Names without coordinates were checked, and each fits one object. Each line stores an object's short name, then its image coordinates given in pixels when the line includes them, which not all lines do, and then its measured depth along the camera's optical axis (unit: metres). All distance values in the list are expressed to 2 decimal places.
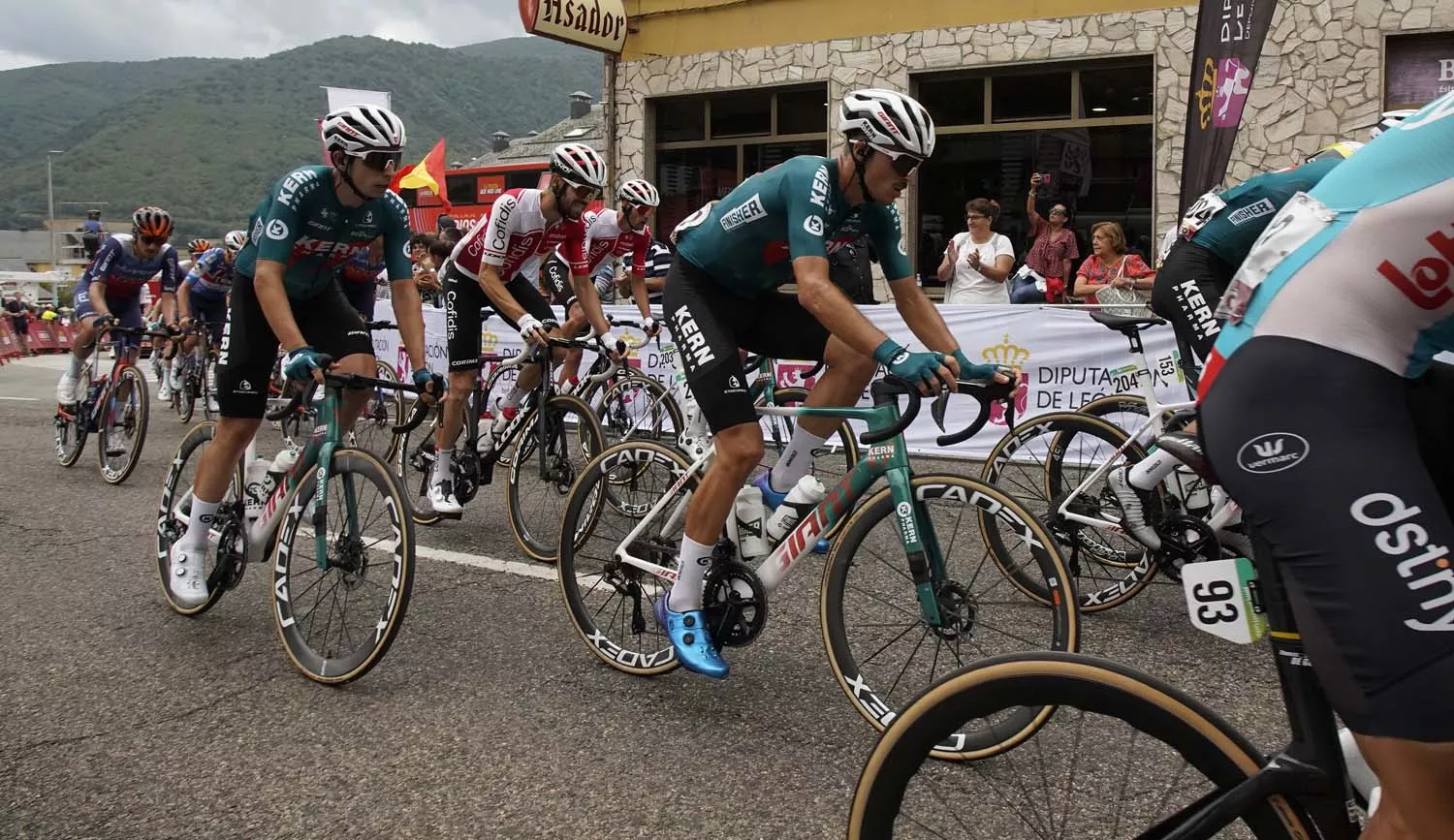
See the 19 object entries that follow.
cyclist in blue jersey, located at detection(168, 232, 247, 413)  10.27
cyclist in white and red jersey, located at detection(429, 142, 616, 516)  6.38
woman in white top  10.80
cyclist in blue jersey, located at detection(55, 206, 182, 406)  8.76
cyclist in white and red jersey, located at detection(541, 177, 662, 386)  8.21
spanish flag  22.00
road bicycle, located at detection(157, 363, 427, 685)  3.90
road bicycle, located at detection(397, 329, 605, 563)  6.02
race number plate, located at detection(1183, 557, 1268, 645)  1.74
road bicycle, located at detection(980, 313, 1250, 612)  4.37
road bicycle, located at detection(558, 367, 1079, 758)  3.34
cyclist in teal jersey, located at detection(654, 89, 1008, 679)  3.55
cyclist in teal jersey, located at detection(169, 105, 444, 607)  4.36
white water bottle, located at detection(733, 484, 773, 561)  3.87
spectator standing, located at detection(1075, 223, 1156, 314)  9.81
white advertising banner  8.52
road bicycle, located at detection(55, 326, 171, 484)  8.12
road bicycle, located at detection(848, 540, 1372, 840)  1.64
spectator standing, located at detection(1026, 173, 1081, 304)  11.40
